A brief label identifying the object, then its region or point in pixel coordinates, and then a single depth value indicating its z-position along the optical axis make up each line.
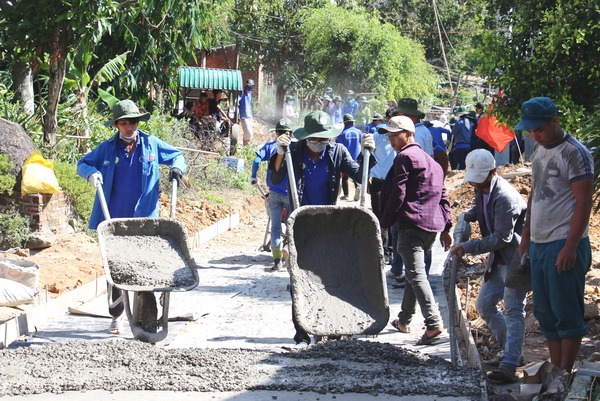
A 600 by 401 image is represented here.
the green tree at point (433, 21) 37.69
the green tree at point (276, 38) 32.47
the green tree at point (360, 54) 30.62
